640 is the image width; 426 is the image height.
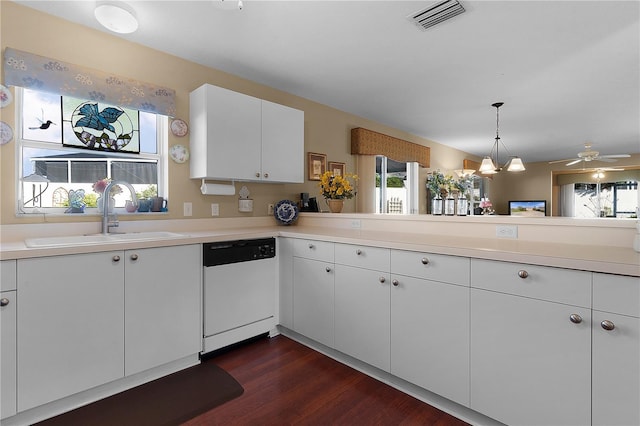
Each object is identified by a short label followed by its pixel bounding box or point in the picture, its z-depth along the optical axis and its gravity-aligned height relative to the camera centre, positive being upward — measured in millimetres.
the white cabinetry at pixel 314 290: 2287 -588
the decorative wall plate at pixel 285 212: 3189 -15
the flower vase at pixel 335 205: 3199 +54
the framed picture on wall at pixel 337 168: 4086 +547
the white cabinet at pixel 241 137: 2600 +633
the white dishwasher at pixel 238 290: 2258 -593
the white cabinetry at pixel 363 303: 1964 -593
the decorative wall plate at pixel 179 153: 2668 +473
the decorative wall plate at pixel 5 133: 1956 +469
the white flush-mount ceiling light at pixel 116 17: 1894 +1159
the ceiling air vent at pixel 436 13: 2014 +1273
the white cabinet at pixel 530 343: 1301 -579
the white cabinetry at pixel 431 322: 1634 -598
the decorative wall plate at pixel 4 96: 1961 +691
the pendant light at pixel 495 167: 4777 +667
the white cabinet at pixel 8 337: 1514 -594
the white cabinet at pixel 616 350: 1180 -521
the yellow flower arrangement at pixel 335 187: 3154 +228
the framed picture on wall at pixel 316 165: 3827 +549
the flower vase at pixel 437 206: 2391 +33
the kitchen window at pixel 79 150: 2098 +432
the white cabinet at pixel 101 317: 1599 -595
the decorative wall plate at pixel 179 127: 2668 +688
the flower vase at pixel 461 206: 2339 +32
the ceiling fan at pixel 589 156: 5164 +884
